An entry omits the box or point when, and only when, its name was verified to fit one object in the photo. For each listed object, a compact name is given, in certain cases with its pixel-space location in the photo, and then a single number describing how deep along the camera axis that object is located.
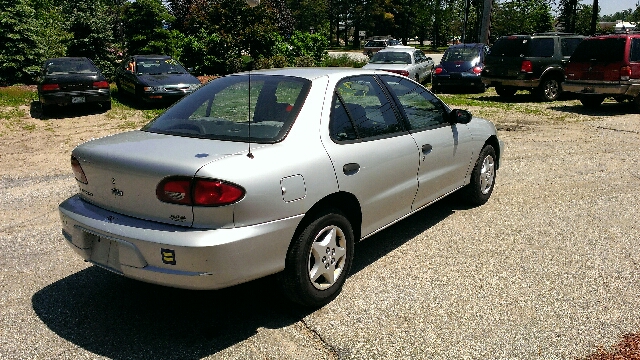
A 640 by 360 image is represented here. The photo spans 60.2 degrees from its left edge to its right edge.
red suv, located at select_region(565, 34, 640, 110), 13.23
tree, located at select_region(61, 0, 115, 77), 20.58
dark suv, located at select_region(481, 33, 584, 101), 15.88
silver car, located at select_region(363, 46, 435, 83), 17.25
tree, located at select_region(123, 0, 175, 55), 22.28
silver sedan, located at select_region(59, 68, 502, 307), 3.22
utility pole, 25.12
